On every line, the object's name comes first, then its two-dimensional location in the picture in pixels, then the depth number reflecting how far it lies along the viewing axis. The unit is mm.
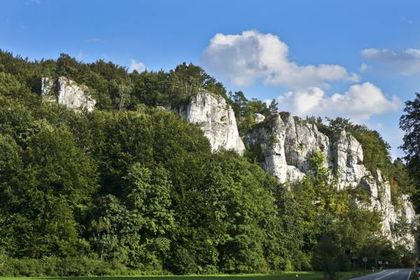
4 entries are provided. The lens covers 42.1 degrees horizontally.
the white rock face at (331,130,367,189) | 134500
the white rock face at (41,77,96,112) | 98938
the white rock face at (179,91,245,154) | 110688
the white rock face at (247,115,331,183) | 120375
